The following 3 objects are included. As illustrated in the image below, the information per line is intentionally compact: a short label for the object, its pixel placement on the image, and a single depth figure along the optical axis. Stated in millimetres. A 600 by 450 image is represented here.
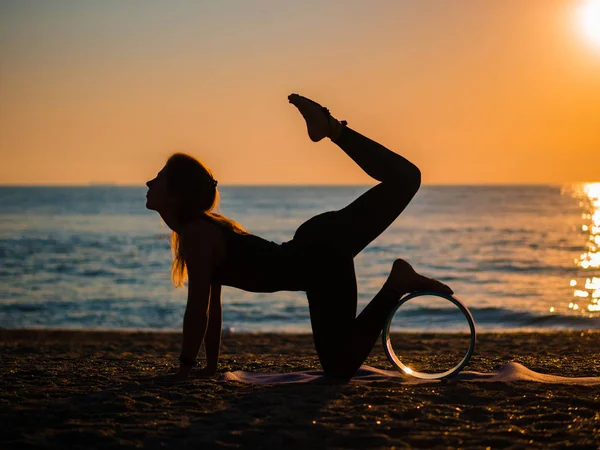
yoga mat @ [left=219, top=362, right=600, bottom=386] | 5207
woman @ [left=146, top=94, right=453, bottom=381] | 4723
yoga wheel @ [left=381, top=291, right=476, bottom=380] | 5254
